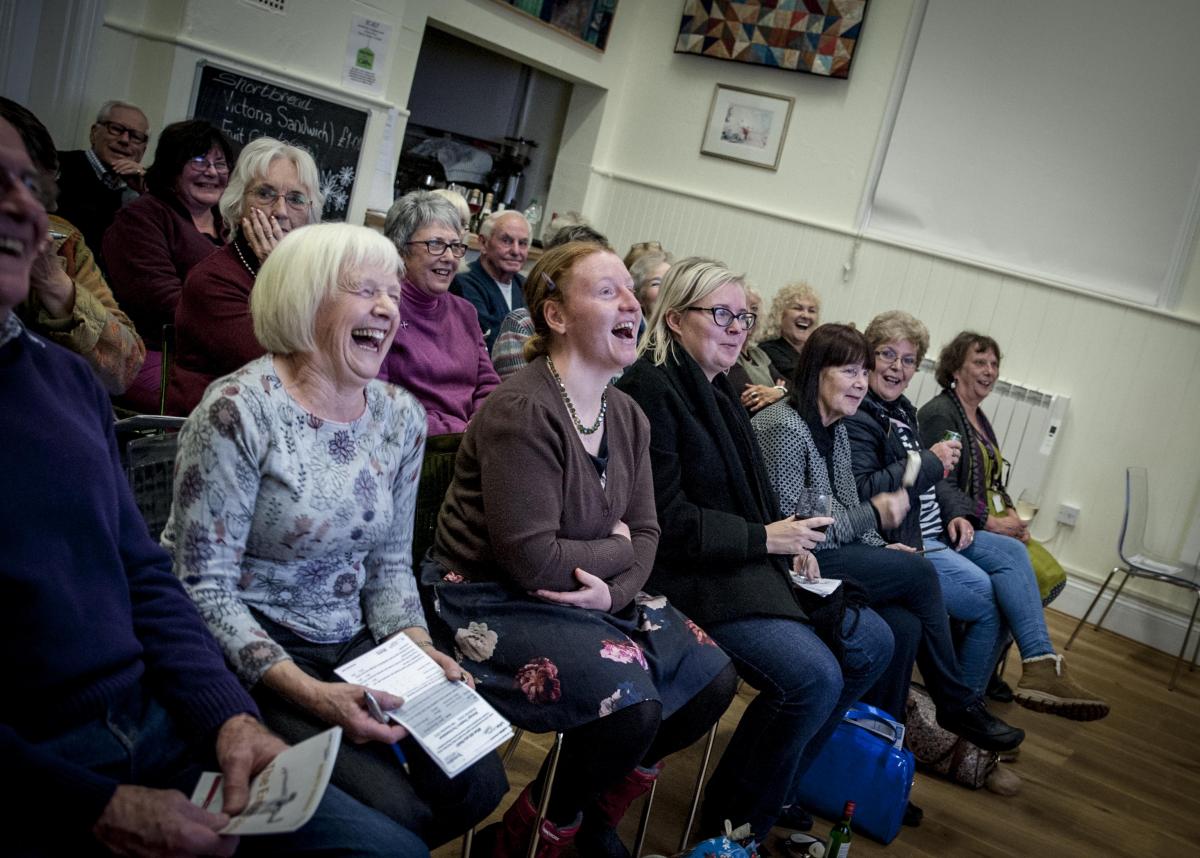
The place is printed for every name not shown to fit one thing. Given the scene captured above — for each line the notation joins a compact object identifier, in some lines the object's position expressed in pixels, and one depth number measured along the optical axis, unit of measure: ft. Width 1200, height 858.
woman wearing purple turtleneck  9.52
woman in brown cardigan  6.22
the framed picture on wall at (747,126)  21.79
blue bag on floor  9.20
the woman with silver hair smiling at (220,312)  7.85
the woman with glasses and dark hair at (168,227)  9.55
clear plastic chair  17.20
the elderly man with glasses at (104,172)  11.46
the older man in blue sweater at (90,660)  3.63
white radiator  19.07
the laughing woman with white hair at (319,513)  4.93
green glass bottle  7.85
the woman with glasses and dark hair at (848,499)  9.25
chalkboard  14.02
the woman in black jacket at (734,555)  7.85
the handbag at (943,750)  10.91
